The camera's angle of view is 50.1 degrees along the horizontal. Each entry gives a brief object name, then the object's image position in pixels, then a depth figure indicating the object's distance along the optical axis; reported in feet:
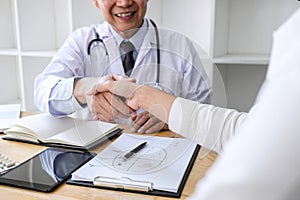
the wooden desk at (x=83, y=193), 2.00
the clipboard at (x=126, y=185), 2.02
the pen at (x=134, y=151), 2.55
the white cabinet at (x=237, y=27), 5.07
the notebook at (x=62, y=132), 2.88
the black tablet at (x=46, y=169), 2.16
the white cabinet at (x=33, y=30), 5.80
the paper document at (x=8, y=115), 3.39
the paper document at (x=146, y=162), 2.20
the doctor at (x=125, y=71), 2.89
